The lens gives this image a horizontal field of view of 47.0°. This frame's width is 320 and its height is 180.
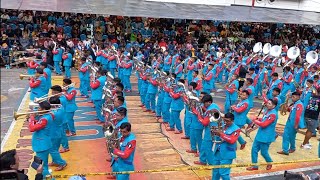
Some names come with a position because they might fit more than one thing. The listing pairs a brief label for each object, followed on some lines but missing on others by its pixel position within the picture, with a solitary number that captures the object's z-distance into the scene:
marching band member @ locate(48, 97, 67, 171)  7.38
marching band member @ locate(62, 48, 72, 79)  15.91
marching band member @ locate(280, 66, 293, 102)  12.96
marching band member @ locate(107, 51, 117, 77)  16.18
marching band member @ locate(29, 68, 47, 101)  10.76
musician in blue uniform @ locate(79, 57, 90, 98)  12.98
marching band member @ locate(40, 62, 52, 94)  11.36
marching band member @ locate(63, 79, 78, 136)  9.12
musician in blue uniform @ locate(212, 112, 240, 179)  6.75
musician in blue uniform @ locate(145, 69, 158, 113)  11.93
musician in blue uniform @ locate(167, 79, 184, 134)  9.97
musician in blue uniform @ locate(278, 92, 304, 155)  8.77
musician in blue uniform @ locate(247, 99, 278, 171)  7.81
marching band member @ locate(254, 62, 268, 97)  14.70
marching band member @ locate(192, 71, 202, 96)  10.82
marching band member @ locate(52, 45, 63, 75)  17.12
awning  17.89
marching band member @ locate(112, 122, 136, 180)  6.27
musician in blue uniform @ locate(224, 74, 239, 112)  11.13
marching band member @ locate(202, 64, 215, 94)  13.29
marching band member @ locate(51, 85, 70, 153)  8.57
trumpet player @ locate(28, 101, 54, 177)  6.86
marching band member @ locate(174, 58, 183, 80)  15.26
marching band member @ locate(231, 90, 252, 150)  8.74
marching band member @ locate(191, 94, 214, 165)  7.81
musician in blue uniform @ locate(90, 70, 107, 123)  10.44
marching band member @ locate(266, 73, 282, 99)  12.14
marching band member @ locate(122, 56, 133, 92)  14.65
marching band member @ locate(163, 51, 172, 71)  17.39
